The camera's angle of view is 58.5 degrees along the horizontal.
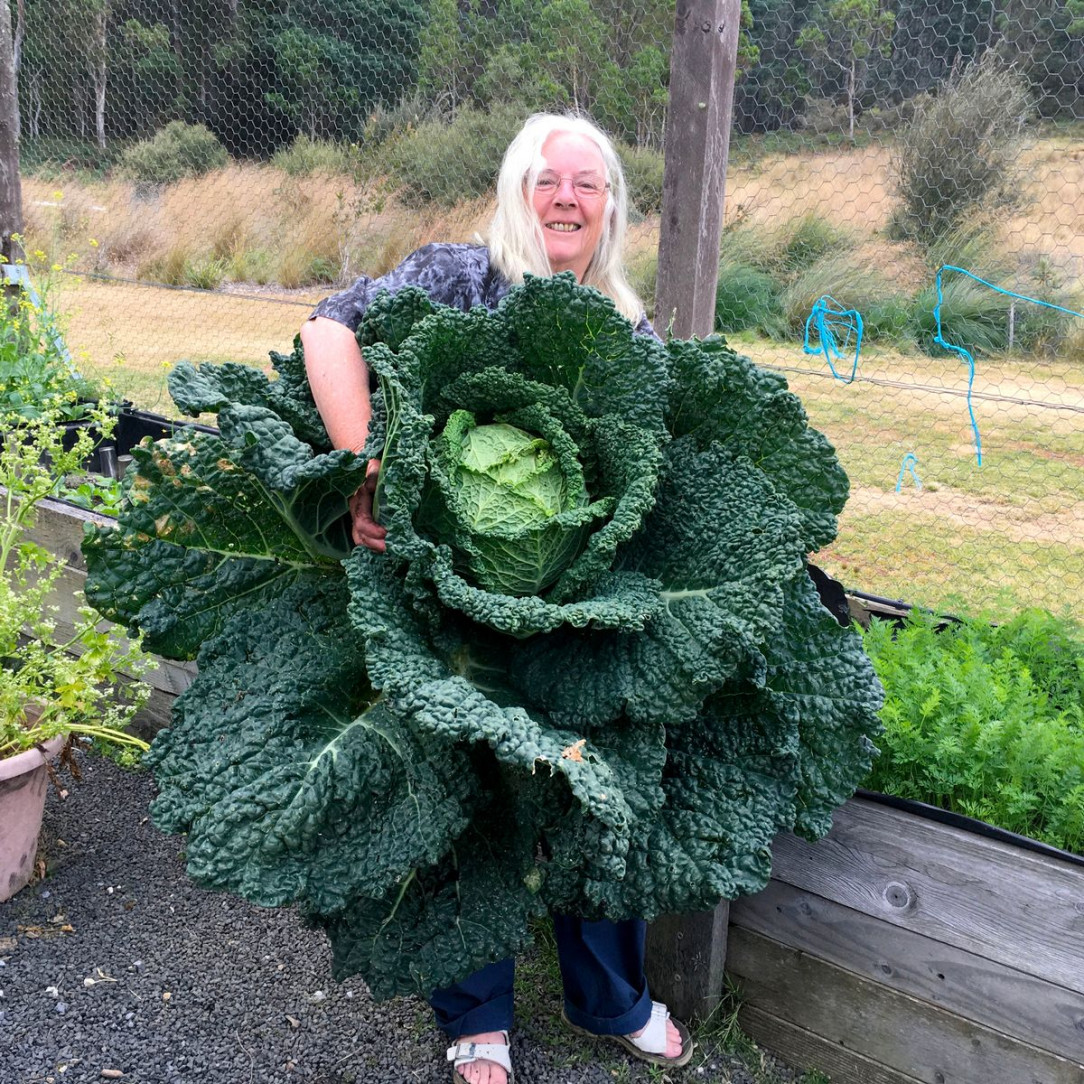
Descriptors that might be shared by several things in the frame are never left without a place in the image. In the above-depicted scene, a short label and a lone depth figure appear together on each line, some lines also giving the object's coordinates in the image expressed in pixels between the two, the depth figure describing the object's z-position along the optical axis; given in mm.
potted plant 2094
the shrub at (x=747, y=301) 3459
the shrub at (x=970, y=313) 3141
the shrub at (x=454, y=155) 4062
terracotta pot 2080
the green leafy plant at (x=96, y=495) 2863
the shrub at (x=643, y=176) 3279
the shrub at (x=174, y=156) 6129
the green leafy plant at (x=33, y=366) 3186
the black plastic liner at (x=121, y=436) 3902
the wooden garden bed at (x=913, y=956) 1482
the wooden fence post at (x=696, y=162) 2256
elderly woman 1611
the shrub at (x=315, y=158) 5047
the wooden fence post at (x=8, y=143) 4027
